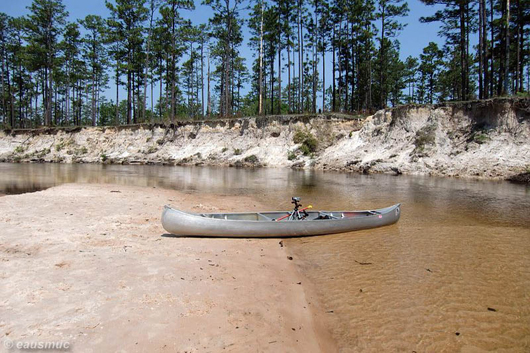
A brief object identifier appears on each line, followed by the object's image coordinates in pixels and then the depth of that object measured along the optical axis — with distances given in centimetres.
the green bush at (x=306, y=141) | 3331
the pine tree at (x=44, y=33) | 3947
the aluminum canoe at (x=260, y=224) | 745
